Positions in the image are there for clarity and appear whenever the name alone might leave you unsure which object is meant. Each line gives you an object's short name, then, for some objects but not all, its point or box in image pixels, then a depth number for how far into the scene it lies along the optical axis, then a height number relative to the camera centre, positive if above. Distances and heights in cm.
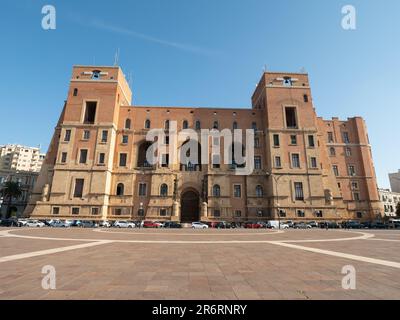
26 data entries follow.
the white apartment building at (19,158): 10868 +2615
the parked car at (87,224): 3635 -119
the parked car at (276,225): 3759 -127
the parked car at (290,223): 3846 -98
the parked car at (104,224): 3763 -123
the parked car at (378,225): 3973 -136
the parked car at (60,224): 3522 -118
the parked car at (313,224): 3875 -113
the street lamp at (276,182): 4079 +593
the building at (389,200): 7843 +562
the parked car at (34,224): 3494 -117
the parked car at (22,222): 3439 -89
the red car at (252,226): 3717 -141
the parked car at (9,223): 3461 -104
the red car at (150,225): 3716 -132
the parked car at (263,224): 3766 -113
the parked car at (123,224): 3653 -118
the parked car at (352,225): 3828 -125
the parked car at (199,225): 3735 -132
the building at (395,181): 9893 +1476
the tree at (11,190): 6023 +630
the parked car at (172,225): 3746 -133
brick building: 4109 +882
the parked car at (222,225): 3834 -133
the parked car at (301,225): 3758 -127
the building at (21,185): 6886 +910
